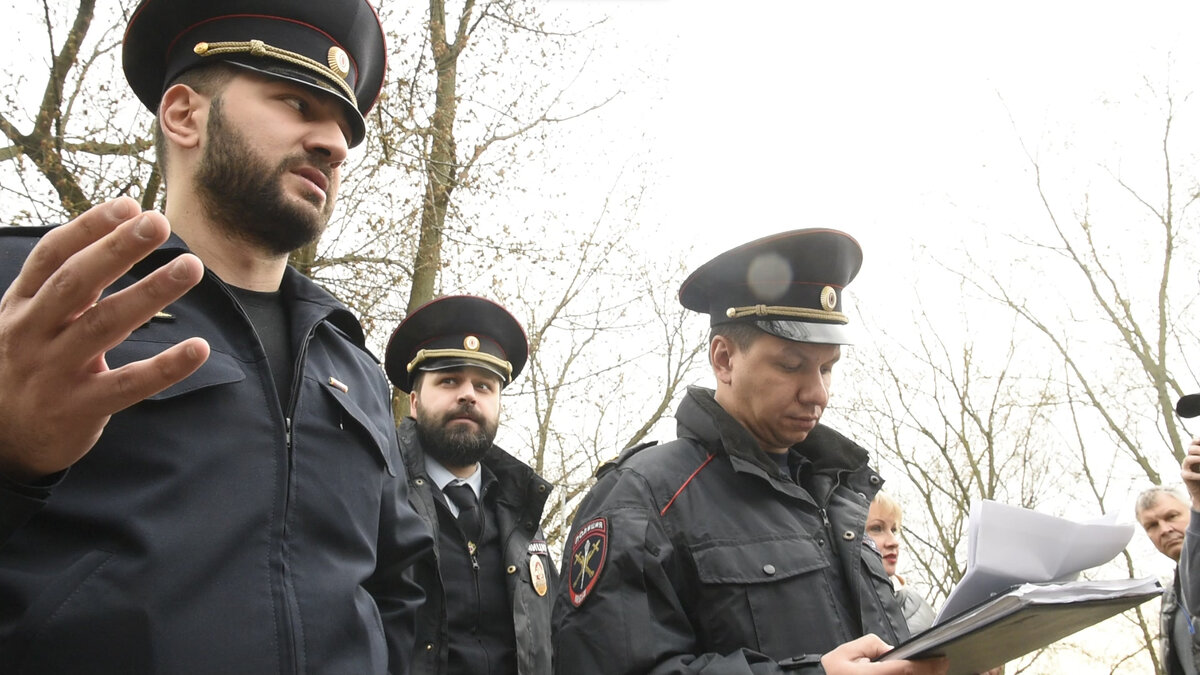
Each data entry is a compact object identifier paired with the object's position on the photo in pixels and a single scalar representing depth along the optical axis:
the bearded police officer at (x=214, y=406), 1.12
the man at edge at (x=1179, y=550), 3.52
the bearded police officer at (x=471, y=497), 3.36
